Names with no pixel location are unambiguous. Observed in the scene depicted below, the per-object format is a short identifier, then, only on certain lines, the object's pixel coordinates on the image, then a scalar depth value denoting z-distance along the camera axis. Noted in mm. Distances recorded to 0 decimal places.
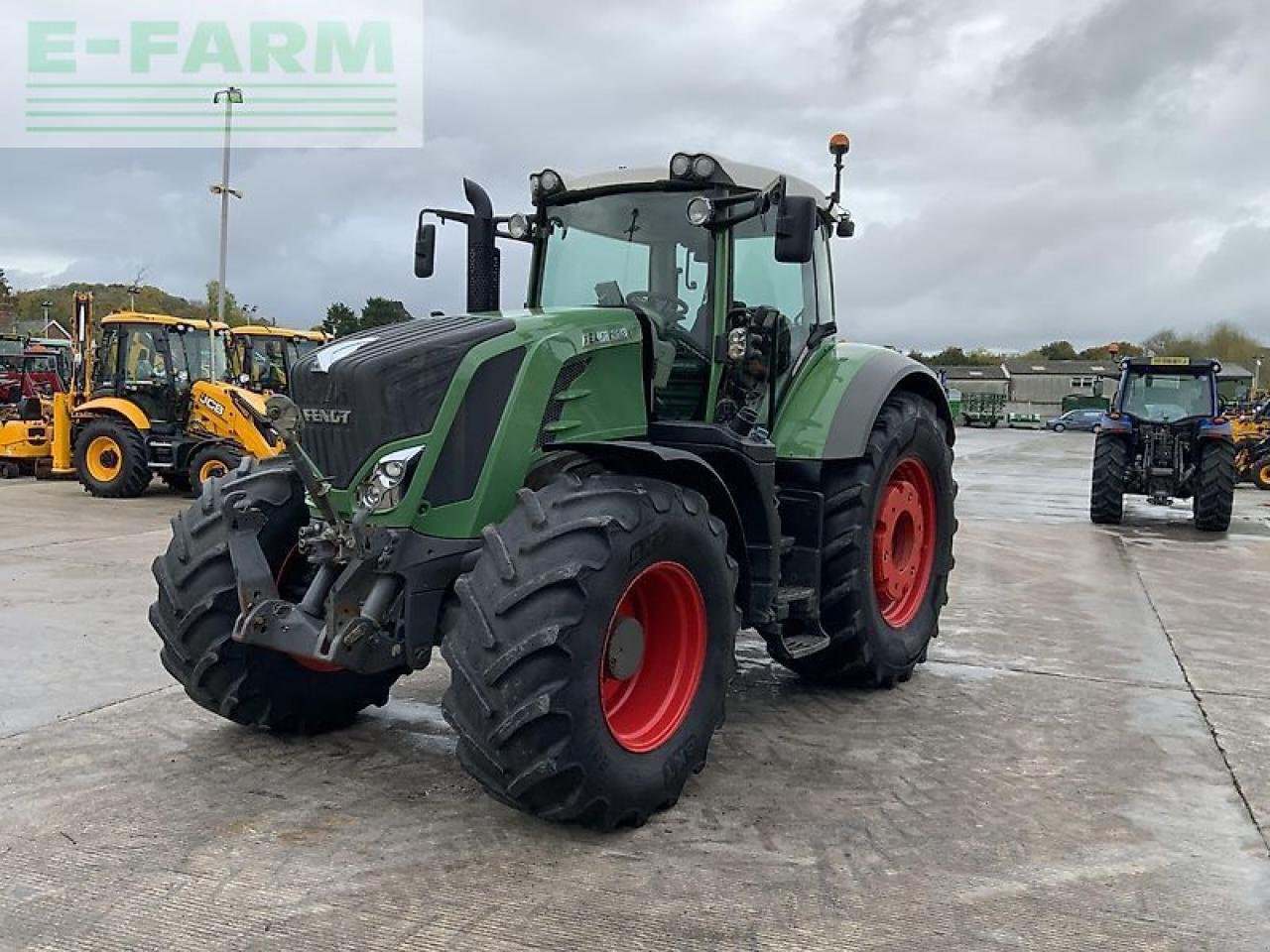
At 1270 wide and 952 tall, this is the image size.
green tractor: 3320
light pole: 26609
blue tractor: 12703
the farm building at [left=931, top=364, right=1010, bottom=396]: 80375
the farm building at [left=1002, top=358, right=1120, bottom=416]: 82125
